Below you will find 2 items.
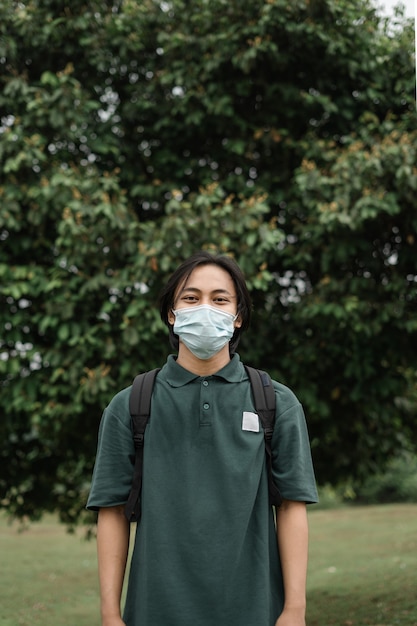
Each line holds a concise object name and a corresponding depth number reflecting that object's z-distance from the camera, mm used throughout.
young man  2506
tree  6734
